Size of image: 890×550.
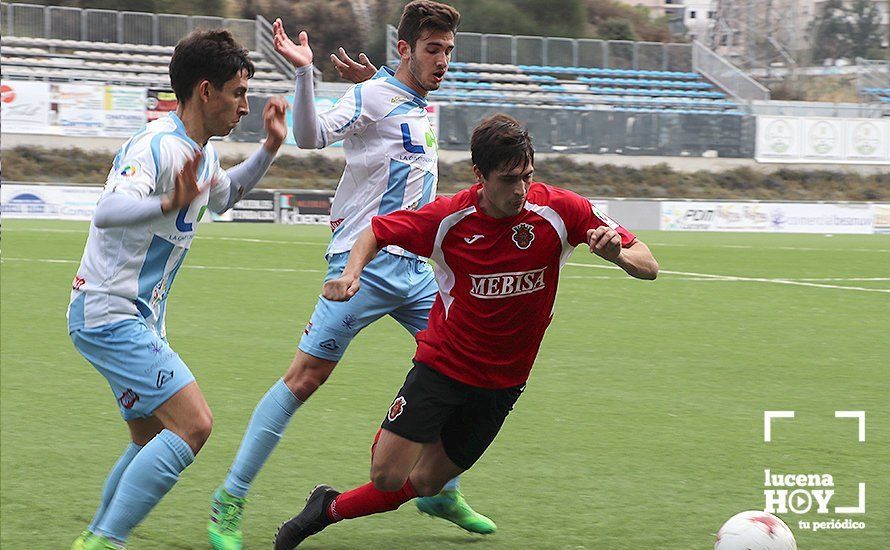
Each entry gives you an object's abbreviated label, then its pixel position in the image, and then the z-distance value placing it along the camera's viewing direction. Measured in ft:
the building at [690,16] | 241.35
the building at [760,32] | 187.32
